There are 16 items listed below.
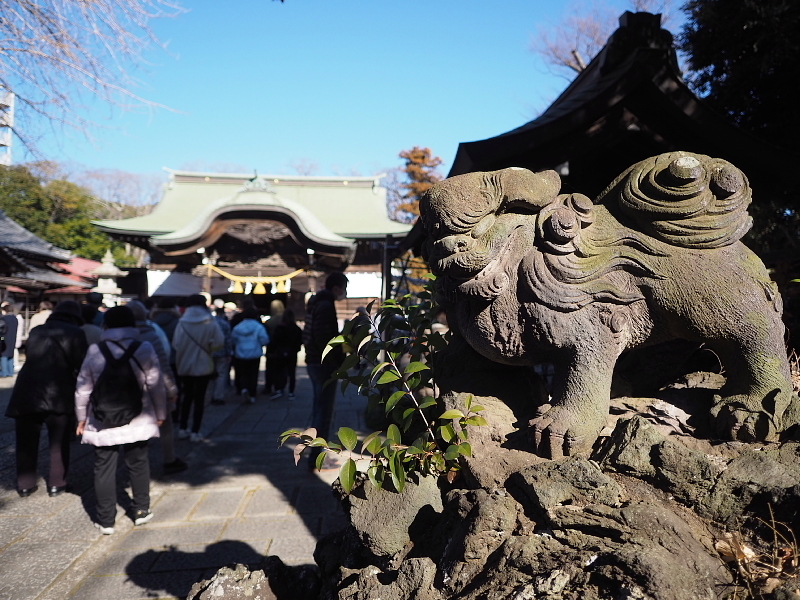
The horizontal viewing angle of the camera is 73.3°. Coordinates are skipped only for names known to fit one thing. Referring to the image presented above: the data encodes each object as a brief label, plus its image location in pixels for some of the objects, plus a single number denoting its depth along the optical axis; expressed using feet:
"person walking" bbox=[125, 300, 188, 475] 12.78
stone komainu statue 5.03
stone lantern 49.37
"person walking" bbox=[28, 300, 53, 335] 24.14
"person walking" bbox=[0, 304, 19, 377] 28.43
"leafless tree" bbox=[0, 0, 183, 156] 13.87
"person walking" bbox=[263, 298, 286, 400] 24.68
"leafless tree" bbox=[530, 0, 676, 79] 49.06
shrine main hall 42.16
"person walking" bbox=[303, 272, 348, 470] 13.47
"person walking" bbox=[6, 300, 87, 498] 12.39
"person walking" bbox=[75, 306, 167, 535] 10.34
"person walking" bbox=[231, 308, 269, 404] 23.57
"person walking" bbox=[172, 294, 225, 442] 16.61
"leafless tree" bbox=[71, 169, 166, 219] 103.55
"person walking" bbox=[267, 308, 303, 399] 22.72
